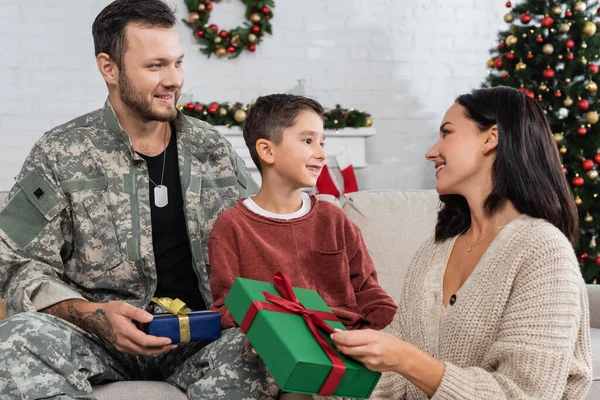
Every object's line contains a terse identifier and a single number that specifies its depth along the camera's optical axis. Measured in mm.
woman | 1517
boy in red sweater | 2100
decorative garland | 4629
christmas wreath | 5020
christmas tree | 4539
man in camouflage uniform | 2037
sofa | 2861
